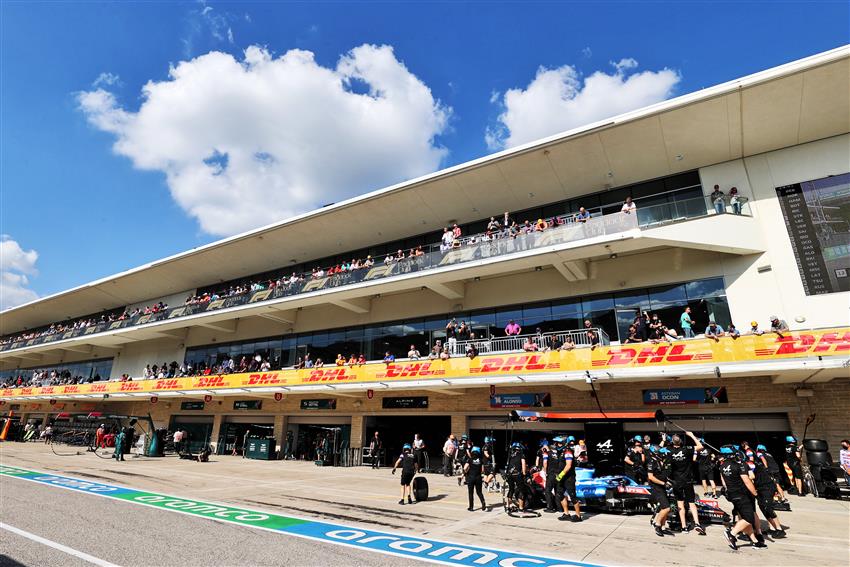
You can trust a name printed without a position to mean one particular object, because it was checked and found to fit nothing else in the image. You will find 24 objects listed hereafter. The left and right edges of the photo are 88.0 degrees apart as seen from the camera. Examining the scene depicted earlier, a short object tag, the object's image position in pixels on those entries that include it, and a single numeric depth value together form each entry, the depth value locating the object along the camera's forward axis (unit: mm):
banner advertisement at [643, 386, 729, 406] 14769
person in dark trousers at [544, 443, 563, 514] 9430
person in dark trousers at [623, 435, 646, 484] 8844
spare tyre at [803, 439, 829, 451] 12367
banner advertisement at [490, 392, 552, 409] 17558
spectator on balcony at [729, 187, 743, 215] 15782
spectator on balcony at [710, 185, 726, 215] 15586
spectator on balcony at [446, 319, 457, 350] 20238
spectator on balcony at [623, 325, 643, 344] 15422
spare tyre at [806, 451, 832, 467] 12375
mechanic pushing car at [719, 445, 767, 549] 6984
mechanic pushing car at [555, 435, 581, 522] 9185
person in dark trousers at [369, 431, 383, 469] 20969
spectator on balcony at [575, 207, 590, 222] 16578
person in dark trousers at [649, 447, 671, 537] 7875
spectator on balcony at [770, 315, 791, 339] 12898
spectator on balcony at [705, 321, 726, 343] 14238
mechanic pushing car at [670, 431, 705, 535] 7926
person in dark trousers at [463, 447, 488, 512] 10211
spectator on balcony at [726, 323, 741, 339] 12910
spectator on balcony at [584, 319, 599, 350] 16188
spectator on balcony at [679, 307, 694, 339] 15407
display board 14391
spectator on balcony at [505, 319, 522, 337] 19766
